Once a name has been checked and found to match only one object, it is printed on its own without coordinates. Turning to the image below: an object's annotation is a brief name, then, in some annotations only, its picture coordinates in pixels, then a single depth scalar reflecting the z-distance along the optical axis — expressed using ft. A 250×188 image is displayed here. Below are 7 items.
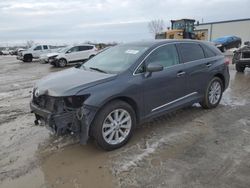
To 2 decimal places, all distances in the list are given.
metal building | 99.15
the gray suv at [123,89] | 8.65
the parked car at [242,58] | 25.65
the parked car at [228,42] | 61.70
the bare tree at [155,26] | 164.09
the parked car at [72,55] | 43.99
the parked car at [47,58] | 45.02
